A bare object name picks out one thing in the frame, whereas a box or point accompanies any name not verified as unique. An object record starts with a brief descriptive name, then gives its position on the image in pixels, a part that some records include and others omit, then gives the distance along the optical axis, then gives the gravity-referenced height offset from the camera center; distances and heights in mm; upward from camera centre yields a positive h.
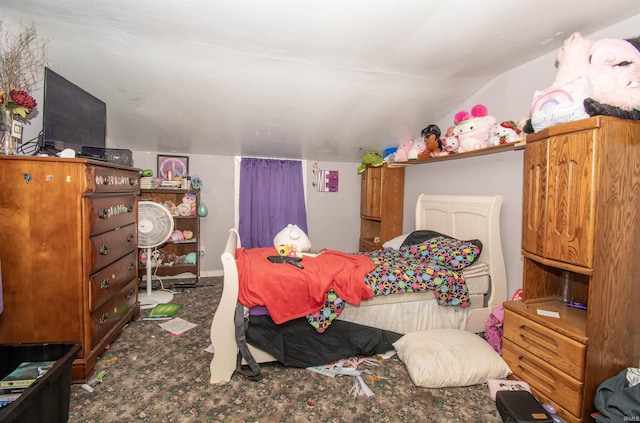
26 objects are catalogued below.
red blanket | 2092 -602
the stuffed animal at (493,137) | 2512 +566
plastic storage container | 1165 -867
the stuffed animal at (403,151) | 3787 +647
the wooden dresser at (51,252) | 1773 -338
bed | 2041 -776
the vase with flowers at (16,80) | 1785 +727
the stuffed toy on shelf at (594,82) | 1590 +677
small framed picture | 4309 +464
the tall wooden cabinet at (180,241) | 4098 -557
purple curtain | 4582 +14
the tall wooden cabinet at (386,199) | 4164 +47
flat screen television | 1973 +581
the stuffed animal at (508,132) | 2412 +580
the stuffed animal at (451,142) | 3004 +620
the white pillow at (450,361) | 1979 -1056
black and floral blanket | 2217 -583
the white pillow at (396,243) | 3363 -452
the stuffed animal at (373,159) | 4180 +595
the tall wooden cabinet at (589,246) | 1550 -208
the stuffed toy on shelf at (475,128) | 2721 +692
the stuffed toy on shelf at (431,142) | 3203 +654
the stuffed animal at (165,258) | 4051 -808
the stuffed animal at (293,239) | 2855 -365
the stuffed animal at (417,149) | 3469 +625
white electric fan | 3268 -326
